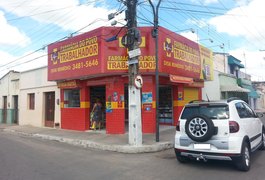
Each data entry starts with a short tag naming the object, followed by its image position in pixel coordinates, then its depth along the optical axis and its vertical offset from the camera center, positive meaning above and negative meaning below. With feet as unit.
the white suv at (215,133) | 20.97 -2.68
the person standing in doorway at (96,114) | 49.11 -2.16
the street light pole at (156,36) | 36.02 +9.45
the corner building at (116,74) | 42.98 +5.09
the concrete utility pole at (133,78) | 33.88 +3.19
